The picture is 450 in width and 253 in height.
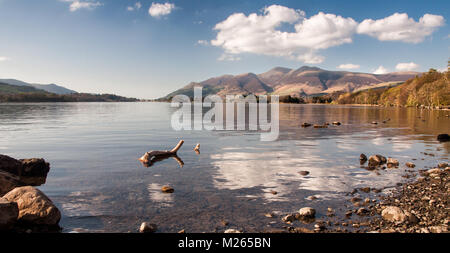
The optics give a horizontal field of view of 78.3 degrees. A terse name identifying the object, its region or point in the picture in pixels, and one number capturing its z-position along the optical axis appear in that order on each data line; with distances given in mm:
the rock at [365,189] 16602
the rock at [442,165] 22756
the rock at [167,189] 16966
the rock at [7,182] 14886
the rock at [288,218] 12434
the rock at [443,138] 40881
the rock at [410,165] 23195
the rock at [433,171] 20066
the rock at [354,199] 14855
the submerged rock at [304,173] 20984
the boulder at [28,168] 19938
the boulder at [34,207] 11891
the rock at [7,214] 10805
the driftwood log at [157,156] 25325
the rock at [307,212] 12750
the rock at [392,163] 23472
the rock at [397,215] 11640
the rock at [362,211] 12938
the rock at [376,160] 24156
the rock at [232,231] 10961
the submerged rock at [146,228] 11505
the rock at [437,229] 10381
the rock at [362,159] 25641
